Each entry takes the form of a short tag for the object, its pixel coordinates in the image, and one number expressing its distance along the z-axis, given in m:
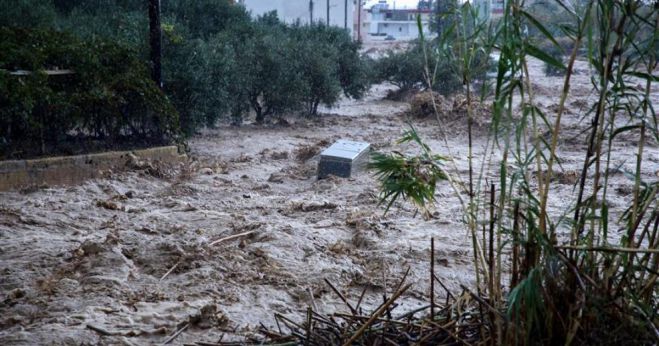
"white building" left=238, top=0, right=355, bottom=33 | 53.47
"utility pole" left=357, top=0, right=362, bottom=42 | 55.27
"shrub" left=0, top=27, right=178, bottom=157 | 9.34
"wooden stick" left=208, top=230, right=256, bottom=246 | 6.90
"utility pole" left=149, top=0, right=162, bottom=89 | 11.26
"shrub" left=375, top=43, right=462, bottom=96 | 23.44
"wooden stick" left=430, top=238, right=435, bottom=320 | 3.45
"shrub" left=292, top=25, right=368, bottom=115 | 17.81
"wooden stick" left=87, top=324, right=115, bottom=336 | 4.64
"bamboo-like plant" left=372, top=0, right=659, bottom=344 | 2.97
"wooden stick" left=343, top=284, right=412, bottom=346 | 3.28
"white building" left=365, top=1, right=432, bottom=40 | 74.88
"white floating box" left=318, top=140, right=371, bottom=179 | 10.49
